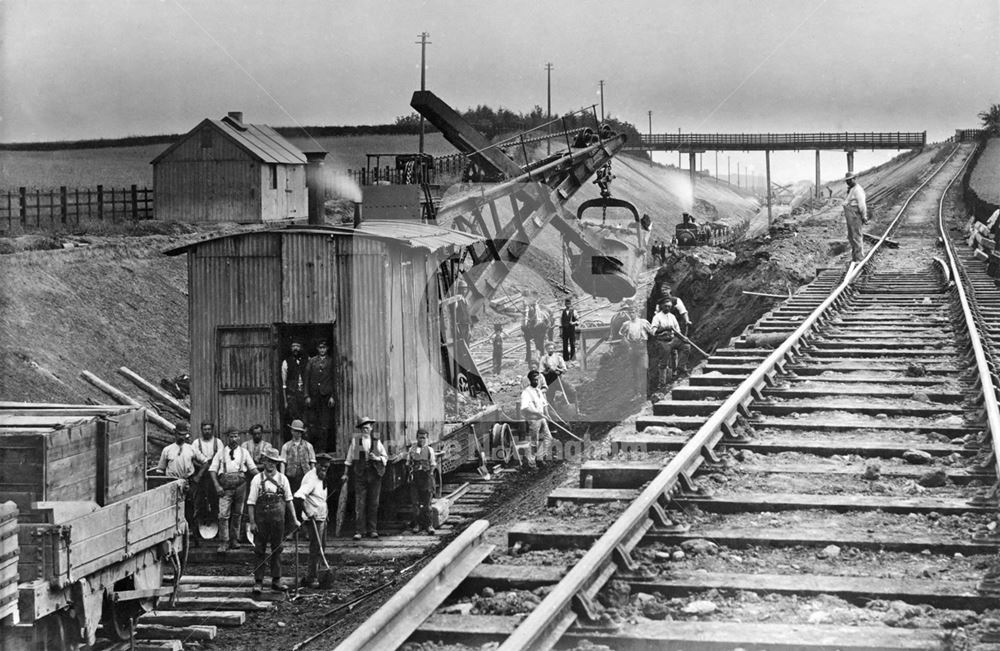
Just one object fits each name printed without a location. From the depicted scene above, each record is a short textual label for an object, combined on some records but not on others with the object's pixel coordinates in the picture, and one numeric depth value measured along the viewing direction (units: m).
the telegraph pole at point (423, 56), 47.34
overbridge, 87.31
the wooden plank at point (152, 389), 23.90
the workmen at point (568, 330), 30.16
